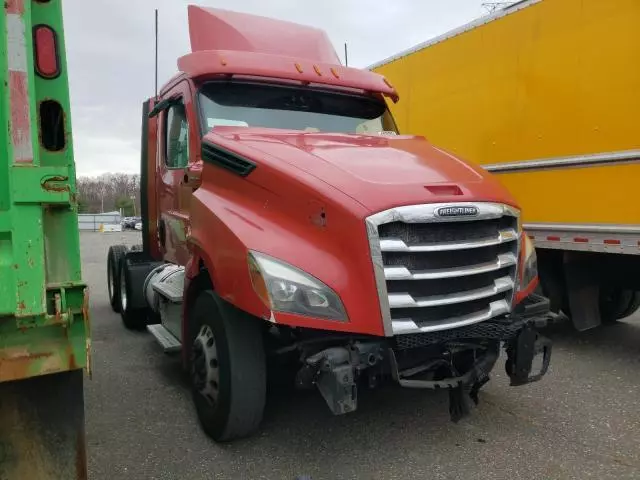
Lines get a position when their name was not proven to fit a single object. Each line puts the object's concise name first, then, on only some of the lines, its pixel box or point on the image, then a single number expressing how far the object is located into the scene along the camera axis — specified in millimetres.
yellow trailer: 4836
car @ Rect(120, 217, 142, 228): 56981
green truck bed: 1929
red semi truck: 2975
